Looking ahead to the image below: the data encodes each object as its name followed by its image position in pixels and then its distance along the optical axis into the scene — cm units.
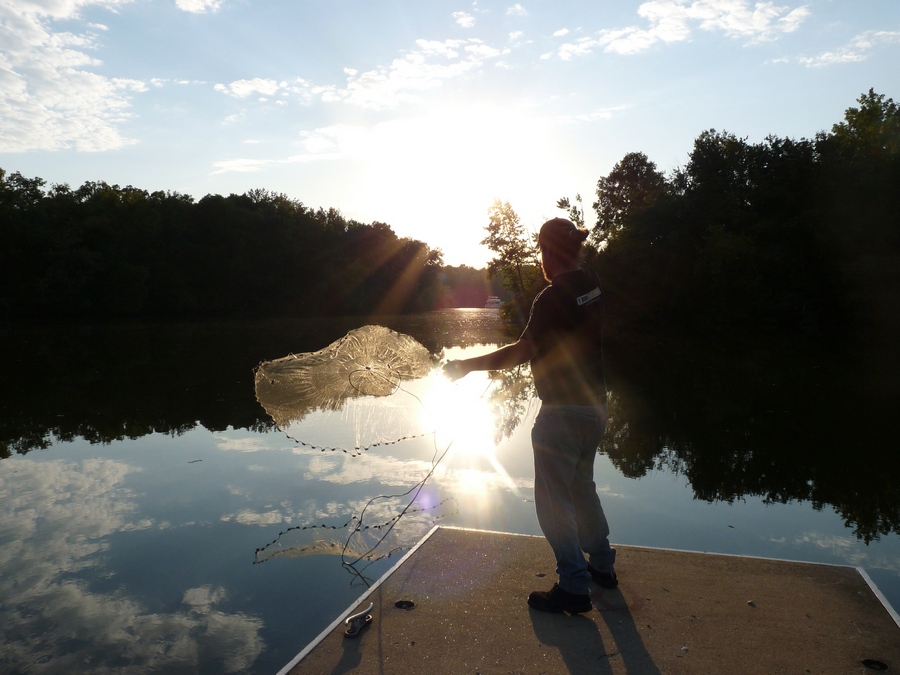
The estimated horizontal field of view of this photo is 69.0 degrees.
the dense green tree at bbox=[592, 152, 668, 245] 6798
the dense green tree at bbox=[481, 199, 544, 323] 5316
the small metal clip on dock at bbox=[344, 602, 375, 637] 381
